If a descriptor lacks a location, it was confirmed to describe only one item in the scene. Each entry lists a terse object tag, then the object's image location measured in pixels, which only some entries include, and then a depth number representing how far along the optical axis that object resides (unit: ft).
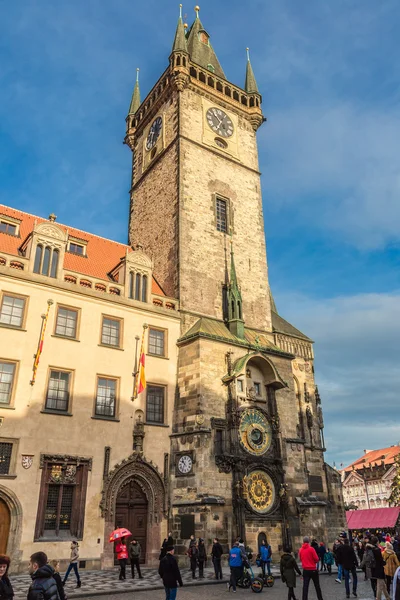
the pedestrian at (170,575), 32.65
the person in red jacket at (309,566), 37.27
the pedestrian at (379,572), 37.70
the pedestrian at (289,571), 37.93
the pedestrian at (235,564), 46.37
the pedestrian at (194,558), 56.65
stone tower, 70.33
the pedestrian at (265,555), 52.61
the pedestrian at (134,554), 55.06
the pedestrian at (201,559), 56.49
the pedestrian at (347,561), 43.65
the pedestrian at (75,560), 47.44
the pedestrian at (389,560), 37.88
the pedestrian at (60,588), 24.52
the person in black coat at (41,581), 17.84
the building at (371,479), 287.89
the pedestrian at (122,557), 53.36
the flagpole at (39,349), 63.87
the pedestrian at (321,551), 62.54
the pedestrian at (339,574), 53.05
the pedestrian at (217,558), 54.34
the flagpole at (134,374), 72.91
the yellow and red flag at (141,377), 70.54
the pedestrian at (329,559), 61.05
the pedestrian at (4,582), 17.78
